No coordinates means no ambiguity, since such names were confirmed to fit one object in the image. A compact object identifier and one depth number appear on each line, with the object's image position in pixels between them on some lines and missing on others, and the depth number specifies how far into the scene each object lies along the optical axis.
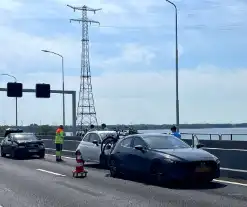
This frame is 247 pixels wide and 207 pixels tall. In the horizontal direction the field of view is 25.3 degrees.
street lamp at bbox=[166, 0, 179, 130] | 31.48
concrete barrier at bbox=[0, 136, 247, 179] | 15.60
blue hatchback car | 14.31
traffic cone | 17.69
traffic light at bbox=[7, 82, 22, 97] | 47.28
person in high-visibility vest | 25.76
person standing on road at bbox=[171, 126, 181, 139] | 20.84
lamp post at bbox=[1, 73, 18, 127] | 57.50
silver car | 20.98
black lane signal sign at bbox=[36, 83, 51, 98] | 47.28
